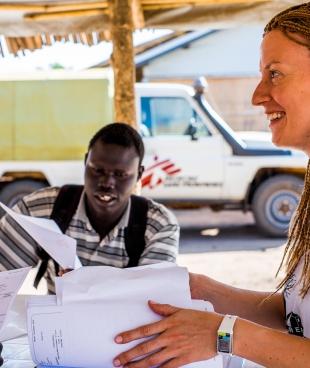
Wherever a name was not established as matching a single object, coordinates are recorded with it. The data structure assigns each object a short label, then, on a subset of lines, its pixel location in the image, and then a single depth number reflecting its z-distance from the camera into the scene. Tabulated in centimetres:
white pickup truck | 775
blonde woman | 119
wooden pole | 382
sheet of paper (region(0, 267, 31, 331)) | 132
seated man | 215
